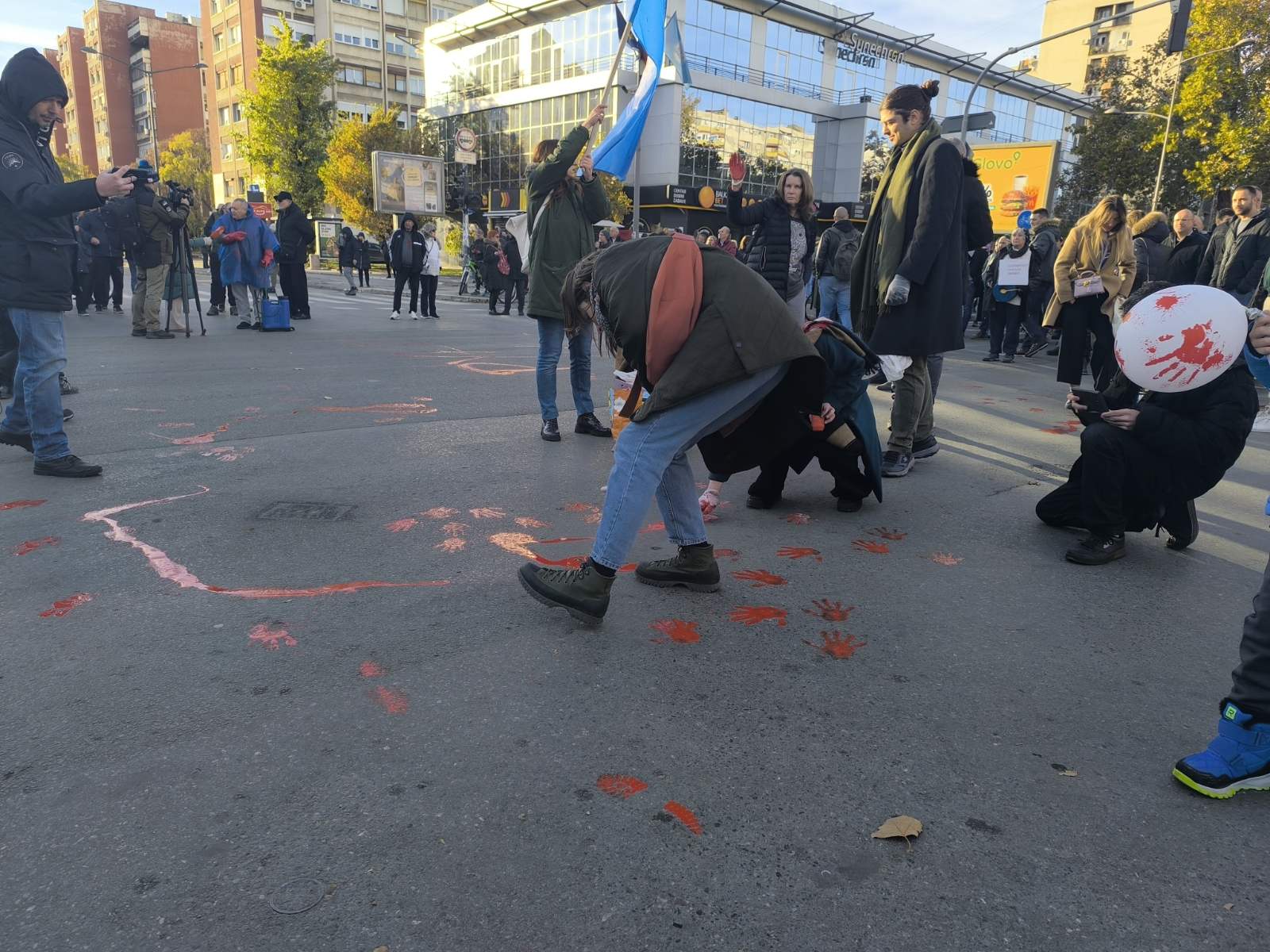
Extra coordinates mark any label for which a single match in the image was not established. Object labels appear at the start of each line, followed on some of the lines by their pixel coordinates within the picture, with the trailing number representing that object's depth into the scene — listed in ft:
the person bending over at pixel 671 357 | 9.53
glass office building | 136.98
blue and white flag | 20.86
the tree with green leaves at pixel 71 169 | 247.29
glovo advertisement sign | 65.98
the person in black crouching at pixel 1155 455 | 12.57
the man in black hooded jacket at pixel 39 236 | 14.38
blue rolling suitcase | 40.27
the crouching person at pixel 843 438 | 14.39
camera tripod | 35.37
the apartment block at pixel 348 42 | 195.83
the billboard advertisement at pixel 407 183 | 97.25
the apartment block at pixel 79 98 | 292.40
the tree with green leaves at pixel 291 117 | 128.26
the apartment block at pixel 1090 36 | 186.39
